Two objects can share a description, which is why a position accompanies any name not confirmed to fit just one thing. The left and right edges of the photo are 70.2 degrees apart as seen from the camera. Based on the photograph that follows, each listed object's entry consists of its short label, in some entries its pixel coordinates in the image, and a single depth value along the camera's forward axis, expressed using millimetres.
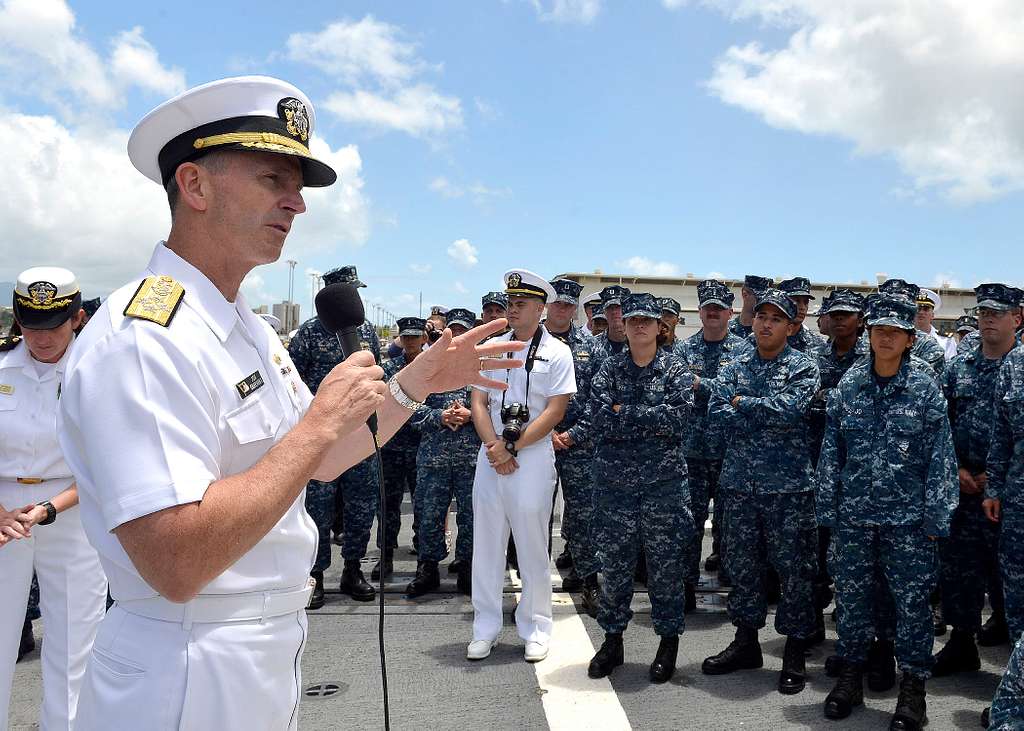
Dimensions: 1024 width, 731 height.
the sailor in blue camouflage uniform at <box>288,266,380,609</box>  5434
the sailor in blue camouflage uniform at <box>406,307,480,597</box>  5961
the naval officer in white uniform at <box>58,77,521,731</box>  1285
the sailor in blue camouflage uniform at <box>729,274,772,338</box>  7164
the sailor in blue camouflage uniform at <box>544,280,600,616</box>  5543
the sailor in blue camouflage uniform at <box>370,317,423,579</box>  6648
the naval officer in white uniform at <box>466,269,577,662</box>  4676
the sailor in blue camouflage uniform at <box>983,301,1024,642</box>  4156
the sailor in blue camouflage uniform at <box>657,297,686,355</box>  4874
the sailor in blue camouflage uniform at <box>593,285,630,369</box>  6461
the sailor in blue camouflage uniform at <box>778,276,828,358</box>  6000
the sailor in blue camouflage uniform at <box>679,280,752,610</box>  5934
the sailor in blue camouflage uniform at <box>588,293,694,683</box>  4359
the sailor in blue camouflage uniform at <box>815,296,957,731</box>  3793
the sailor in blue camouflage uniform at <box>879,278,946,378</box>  5805
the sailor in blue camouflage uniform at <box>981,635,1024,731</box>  1655
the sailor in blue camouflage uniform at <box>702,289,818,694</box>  4375
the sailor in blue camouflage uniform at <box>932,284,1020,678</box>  4492
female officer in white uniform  3084
